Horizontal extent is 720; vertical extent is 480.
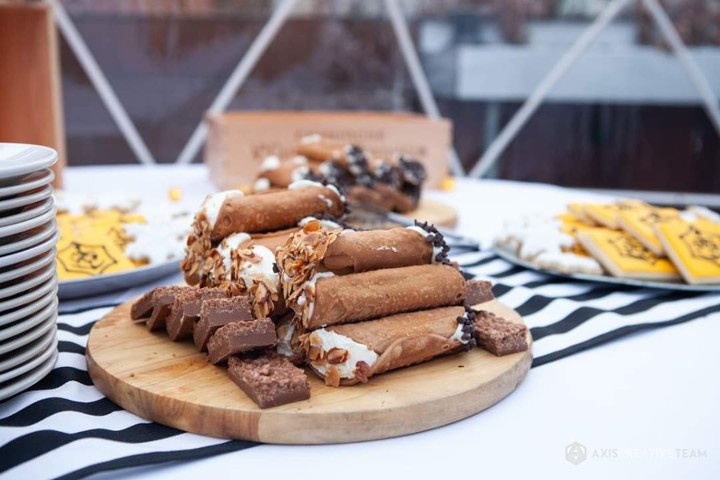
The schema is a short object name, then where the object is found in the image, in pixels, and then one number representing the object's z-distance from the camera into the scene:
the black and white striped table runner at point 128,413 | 0.92
